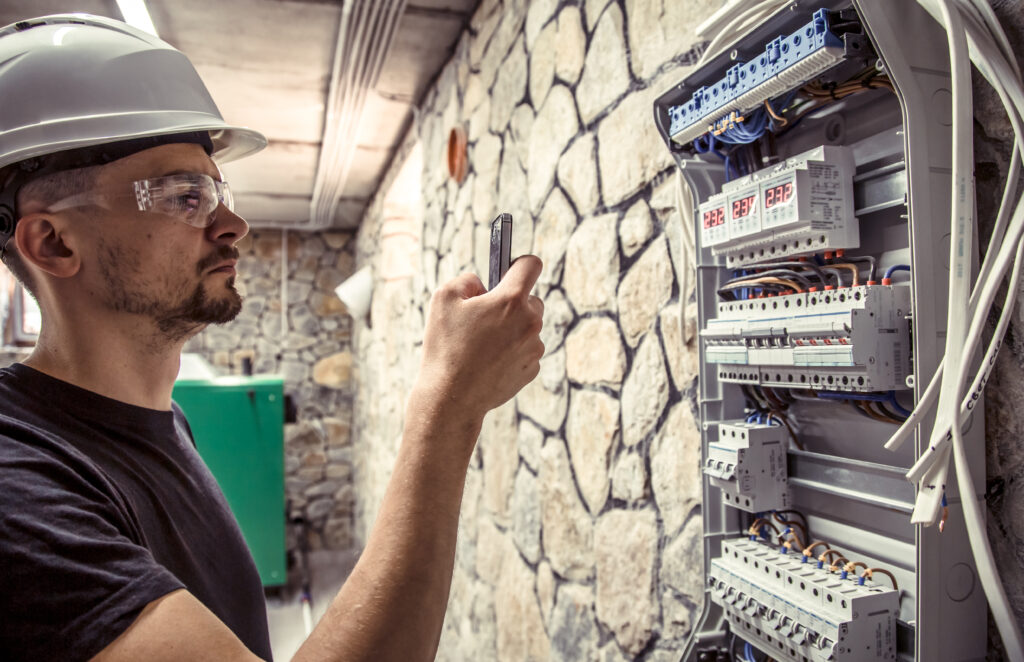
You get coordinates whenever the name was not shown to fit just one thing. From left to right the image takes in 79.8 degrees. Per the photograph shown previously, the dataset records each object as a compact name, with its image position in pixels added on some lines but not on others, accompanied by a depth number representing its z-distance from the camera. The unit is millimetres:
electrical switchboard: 697
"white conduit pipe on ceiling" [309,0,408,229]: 2475
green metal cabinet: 4566
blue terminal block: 744
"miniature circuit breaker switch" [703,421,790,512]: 953
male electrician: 646
